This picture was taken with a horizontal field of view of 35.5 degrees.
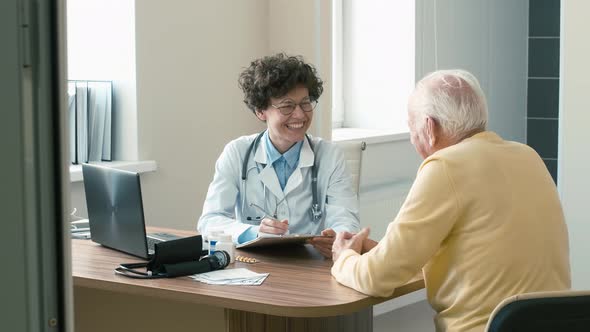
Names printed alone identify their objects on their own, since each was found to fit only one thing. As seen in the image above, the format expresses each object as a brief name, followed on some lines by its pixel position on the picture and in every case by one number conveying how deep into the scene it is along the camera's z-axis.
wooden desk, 2.15
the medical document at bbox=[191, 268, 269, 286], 2.34
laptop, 2.54
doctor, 3.08
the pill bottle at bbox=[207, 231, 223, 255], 2.57
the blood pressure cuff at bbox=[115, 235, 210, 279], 2.41
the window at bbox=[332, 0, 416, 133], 4.85
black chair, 1.81
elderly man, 2.13
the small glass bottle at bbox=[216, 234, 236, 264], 2.55
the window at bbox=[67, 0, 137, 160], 3.96
